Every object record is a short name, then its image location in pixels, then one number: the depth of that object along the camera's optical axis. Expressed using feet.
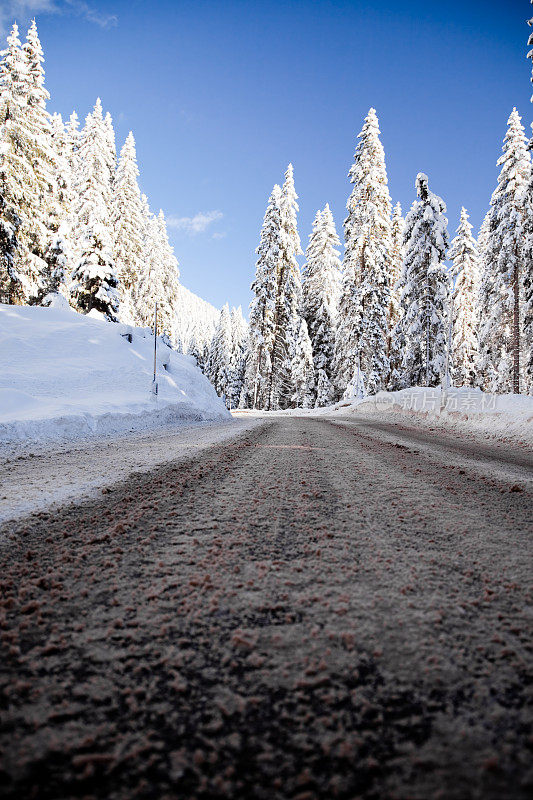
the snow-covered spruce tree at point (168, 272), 139.03
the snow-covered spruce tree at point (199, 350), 224.49
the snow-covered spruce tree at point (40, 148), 76.69
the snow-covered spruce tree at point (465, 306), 114.21
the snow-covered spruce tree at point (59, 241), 88.01
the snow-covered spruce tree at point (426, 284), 79.82
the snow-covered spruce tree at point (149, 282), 131.59
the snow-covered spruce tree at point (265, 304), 103.76
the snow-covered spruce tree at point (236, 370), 178.23
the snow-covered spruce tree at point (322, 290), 112.47
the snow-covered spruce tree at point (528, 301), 61.52
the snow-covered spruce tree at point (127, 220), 112.57
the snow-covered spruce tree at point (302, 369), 103.40
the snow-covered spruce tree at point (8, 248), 67.26
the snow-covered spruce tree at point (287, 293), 104.68
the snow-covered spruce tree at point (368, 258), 89.61
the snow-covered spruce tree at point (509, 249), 77.10
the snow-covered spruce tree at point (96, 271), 80.07
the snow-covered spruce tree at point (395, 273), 105.40
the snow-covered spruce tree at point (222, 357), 176.65
